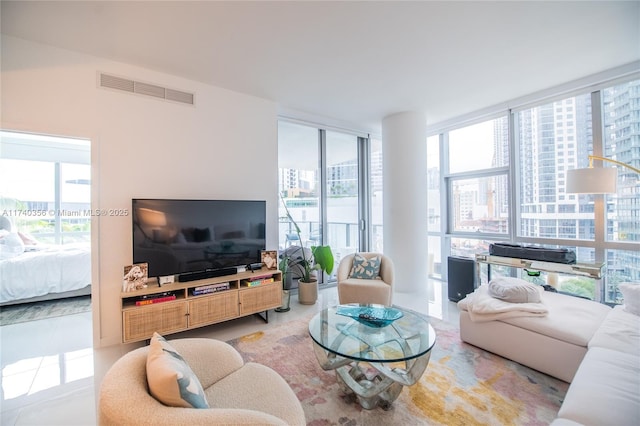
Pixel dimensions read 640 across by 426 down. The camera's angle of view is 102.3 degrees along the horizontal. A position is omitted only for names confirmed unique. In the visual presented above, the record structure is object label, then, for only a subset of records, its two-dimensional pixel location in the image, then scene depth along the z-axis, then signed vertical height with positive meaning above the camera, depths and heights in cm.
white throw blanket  218 -85
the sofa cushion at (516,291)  238 -75
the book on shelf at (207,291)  266 -81
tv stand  235 -92
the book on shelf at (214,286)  268 -77
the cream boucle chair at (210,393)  88 -76
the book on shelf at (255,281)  298 -80
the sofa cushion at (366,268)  340 -74
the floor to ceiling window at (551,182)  297 +43
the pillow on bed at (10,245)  366 -43
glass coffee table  168 -93
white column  415 +22
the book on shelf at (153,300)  238 -81
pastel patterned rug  161 -128
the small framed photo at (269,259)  327 -58
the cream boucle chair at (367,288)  310 -91
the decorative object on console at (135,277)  240 -59
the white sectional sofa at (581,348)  119 -90
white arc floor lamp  263 +32
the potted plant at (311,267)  369 -82
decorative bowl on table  211 -89
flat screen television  256 -21
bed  340 -83
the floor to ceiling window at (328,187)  421 +47
